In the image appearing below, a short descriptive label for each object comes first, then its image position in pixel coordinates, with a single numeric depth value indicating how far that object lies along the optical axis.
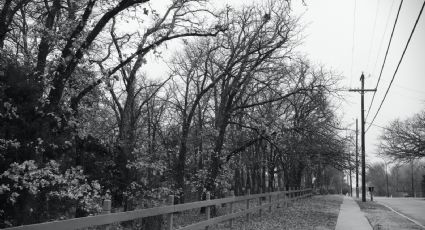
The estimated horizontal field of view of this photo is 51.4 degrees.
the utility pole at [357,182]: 52.62
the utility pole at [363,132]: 35.62
